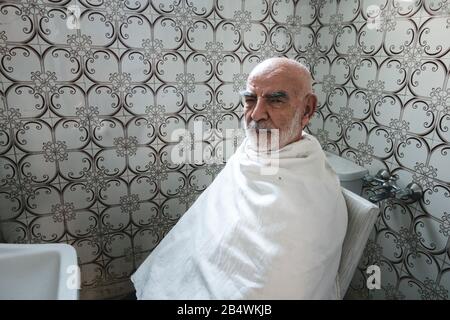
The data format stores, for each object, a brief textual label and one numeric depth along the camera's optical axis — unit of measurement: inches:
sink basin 28.9
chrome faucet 43.6
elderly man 29.5
